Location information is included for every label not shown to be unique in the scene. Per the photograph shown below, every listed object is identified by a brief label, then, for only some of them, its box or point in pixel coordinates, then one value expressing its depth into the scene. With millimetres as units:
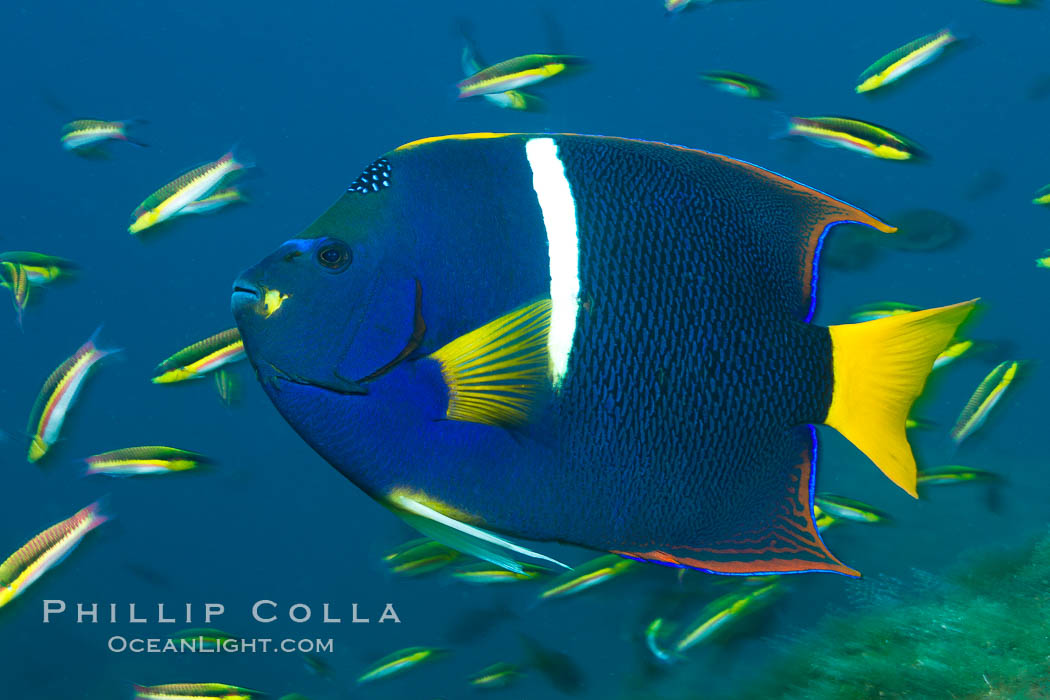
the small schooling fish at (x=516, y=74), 2930
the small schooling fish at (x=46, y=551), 2150
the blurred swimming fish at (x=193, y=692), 2785
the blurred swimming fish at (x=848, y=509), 2797
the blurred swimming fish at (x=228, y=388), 2721
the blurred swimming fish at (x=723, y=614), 2928
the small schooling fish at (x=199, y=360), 2516
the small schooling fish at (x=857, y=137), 2711
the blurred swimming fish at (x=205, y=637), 2961
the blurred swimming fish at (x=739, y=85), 3053
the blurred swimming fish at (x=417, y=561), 2924
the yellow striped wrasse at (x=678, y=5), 3074
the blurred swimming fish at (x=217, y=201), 2664
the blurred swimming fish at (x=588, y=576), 2904
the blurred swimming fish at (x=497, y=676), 3354
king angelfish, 718
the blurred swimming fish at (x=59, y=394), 2400
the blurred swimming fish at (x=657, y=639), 3293
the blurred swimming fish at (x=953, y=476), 2881
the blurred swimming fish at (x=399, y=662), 3176
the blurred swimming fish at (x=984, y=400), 2660
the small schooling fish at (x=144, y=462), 2516
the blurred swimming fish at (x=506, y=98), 3186
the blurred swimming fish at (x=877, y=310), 2832
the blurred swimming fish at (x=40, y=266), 2783
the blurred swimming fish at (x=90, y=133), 2891
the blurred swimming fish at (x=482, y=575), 3061
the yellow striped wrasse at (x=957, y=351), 2580
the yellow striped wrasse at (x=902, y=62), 2904
